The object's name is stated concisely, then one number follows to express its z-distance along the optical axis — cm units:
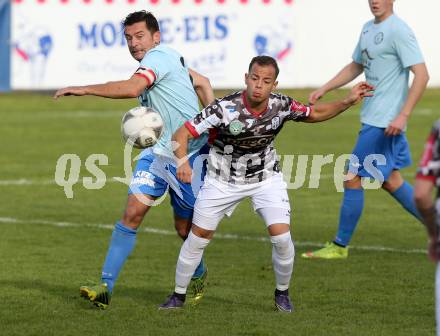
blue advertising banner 5428
